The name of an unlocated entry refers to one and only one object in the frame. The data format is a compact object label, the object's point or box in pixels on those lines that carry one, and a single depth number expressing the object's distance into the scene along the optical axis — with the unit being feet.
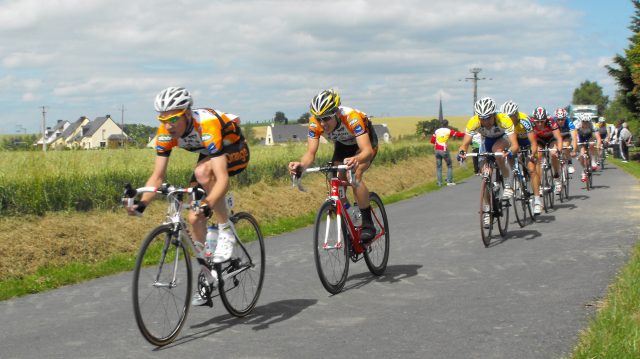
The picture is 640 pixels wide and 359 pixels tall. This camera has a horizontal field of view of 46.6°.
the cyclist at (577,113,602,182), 65.21
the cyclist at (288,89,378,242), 24.67
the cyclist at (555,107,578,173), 53.36
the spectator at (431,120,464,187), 79.71
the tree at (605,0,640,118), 142.41
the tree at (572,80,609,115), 600.60
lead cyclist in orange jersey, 19.36
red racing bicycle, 24.48
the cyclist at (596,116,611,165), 96.27
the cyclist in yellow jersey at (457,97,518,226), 36.29
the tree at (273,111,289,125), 560.20
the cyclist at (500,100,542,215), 42.88
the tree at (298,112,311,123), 523.13
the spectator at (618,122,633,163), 119.44
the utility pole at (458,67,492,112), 271.28
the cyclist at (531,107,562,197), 50.93
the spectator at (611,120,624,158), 122.13
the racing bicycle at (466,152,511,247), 35.86
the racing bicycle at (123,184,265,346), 18.22
